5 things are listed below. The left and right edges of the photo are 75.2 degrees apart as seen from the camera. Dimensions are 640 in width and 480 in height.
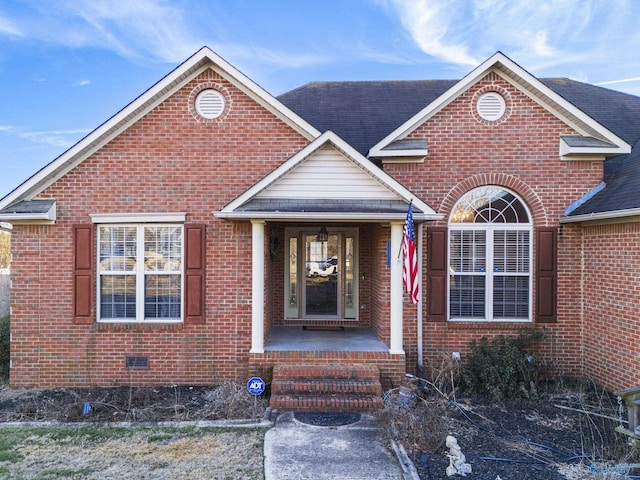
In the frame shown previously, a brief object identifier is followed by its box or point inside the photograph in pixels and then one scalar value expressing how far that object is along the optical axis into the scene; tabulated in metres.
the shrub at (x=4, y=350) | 8.27
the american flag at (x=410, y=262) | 6.58
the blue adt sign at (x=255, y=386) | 6.58
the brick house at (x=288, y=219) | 7.34
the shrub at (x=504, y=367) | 7.18
